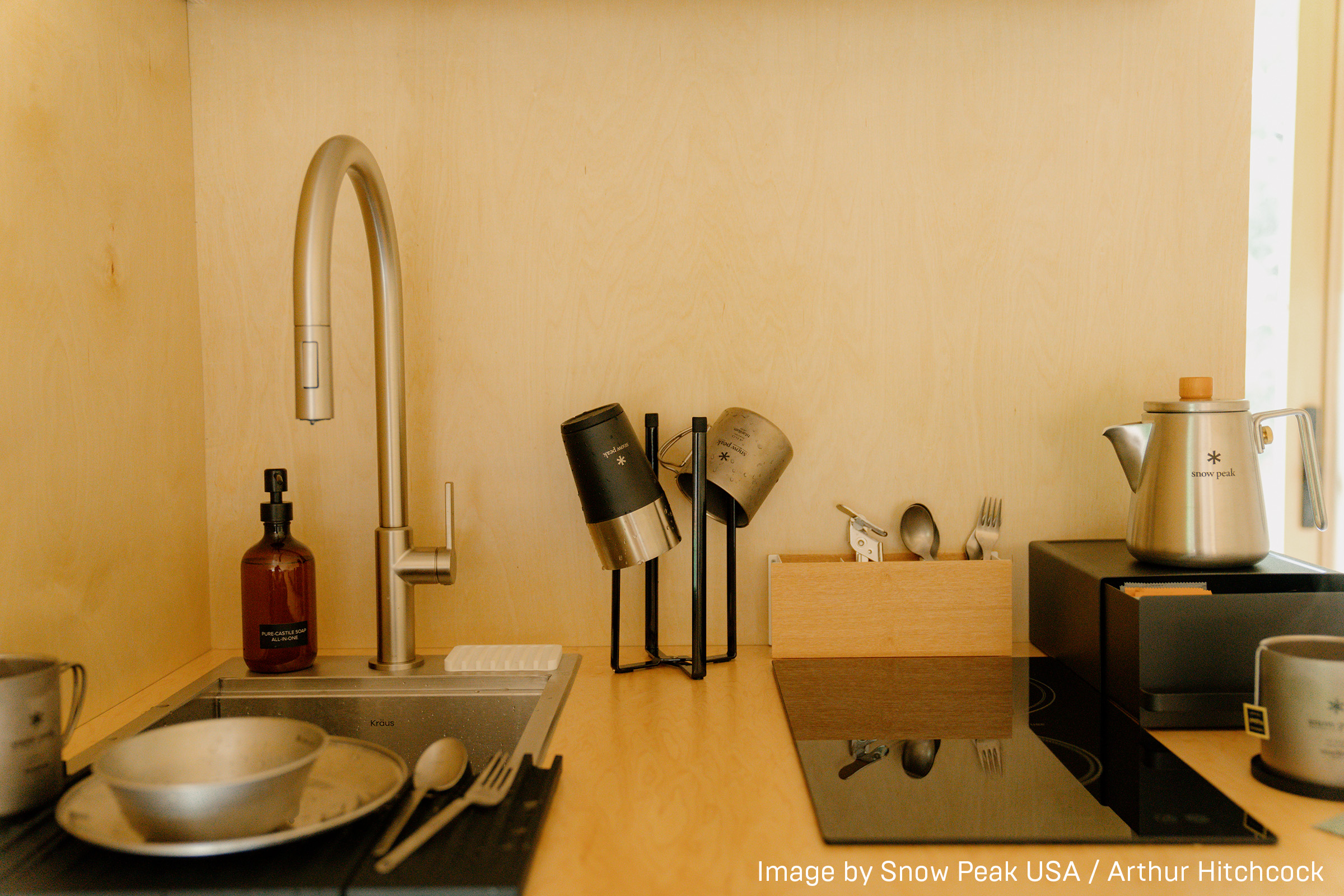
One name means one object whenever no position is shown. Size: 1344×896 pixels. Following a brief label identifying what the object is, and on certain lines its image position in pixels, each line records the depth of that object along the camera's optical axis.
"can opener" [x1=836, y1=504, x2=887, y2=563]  1.19
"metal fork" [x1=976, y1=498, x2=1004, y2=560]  1.19
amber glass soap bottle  1.04
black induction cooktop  0.70
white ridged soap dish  1.07
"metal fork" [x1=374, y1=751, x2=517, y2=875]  0.64
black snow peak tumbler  1.00
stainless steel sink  1.05
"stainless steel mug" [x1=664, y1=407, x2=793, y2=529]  1.08
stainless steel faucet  1.02
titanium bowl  0.62
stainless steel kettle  1.00
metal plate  0.62
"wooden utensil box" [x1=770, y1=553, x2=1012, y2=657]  1.12
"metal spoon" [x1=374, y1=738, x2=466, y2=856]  0.72
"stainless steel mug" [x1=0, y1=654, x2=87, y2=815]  0.68
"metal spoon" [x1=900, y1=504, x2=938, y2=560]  1.18
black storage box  0.92
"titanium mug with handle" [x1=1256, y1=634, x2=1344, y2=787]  0.73
